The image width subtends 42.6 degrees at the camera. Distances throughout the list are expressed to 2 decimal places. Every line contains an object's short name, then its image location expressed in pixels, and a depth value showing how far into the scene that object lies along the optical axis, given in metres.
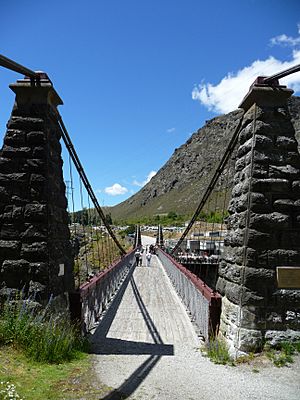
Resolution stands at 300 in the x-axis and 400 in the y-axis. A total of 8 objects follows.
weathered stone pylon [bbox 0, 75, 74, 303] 5.97
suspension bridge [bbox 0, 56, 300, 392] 5.78
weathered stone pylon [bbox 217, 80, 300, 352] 5.76
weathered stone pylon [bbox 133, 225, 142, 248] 38.81
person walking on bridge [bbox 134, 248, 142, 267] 23.12
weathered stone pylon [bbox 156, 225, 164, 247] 38.41
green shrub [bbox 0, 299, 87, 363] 5.27
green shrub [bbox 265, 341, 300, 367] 5.49
